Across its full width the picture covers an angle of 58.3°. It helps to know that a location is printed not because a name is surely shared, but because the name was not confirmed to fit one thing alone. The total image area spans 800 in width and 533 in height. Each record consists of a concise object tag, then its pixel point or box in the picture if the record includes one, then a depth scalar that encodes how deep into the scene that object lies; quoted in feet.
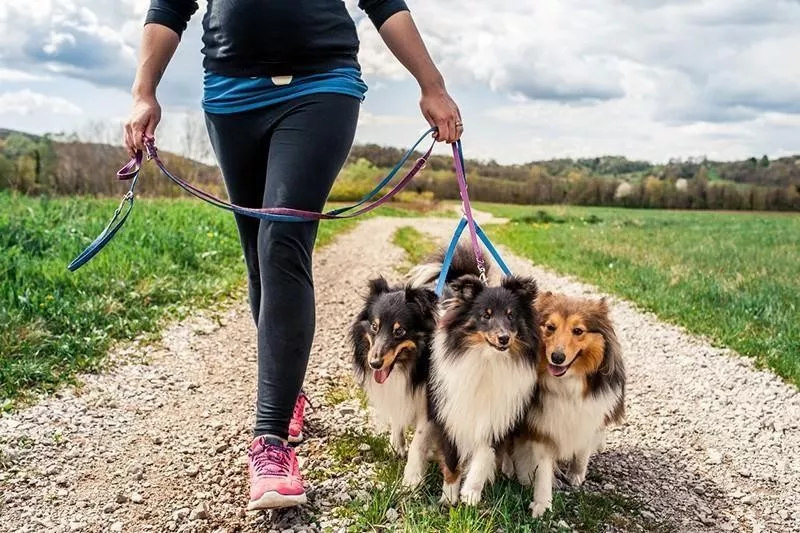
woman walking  9.78
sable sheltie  10.66
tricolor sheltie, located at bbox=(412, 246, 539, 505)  10.01
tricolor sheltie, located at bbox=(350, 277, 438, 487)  10.52
